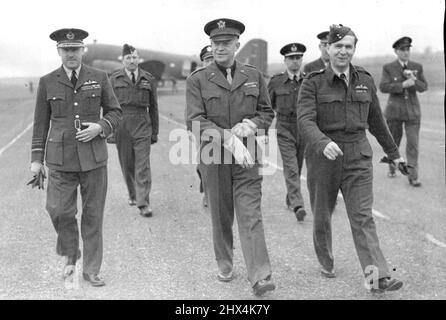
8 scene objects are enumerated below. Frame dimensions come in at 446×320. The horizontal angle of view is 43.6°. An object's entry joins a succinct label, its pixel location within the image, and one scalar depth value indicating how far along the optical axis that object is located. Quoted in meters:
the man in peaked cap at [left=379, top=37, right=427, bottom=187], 8.69
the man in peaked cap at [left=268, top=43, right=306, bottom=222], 7.20
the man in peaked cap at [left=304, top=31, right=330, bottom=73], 7.54
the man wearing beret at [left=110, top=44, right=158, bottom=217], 7.46
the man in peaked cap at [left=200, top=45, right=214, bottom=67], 7.46
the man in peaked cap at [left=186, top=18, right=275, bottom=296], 4.51
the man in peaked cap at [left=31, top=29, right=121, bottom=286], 4.63
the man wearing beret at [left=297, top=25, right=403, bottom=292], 4.46
